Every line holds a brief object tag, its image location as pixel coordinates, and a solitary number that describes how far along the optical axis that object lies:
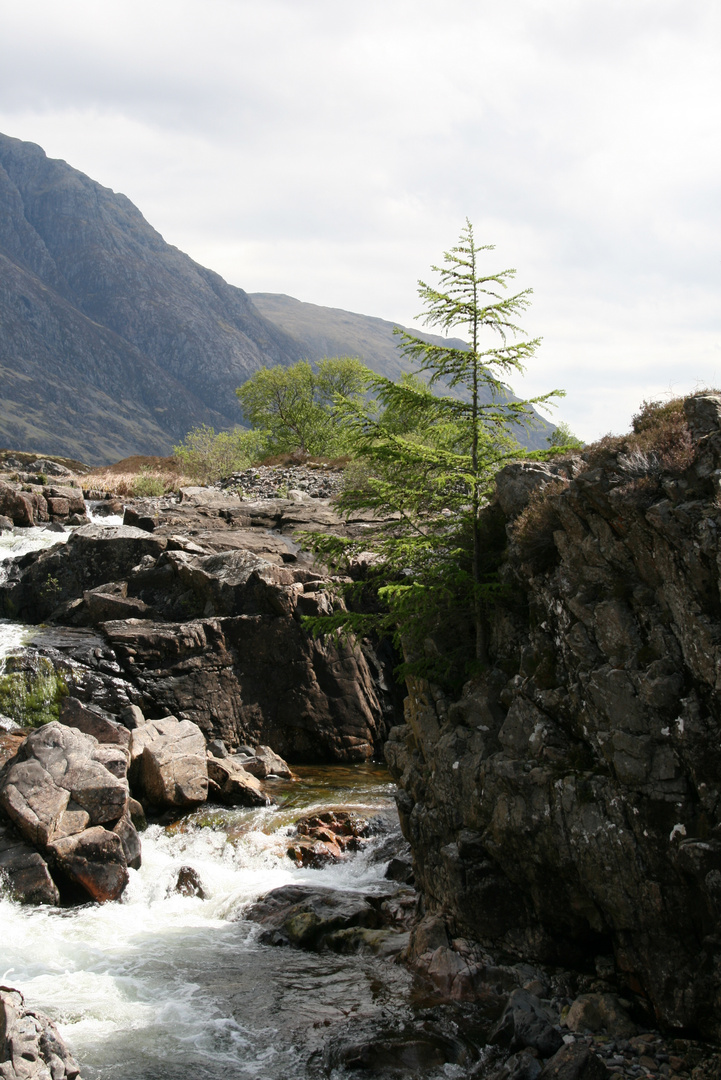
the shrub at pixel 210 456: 57.72
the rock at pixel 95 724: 18.08
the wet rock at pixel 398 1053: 9.11
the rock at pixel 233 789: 18.64
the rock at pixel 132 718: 20.12
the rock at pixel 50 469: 52.78
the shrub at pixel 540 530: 11.48
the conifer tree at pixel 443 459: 13.16
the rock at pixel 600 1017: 9.04
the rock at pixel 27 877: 13.30
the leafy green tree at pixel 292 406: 69.44
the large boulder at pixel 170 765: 17.59
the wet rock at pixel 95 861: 13.82
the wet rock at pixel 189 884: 14.72
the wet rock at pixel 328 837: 15.97
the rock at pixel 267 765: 21.11
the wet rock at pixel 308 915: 12.88
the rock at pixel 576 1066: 8.11
